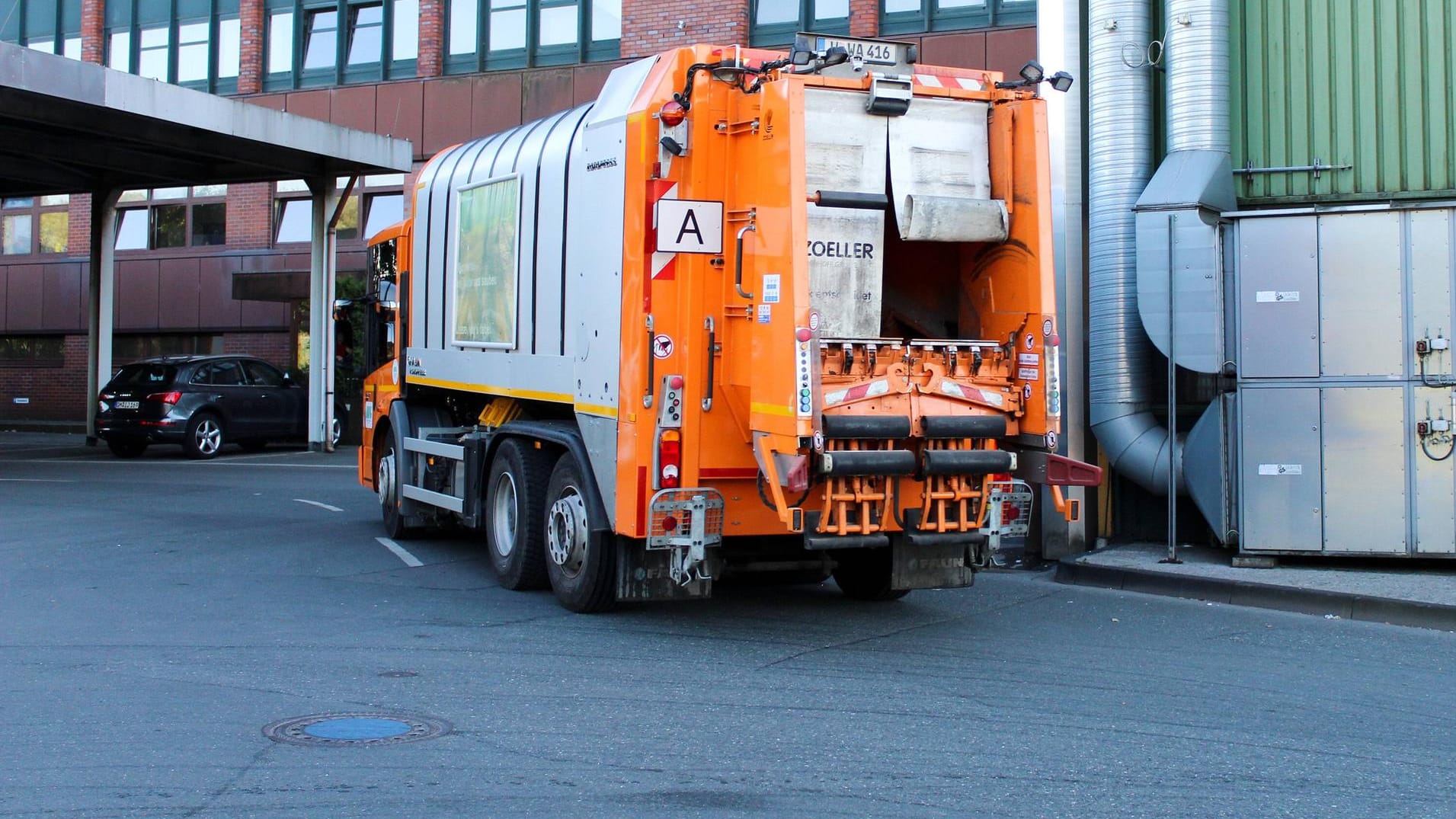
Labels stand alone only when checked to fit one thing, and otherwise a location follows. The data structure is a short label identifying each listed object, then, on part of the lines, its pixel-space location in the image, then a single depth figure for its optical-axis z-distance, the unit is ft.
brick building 80.12
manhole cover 19.24
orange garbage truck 25.13
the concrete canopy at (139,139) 60.03
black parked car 71.82
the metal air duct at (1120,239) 37.65
